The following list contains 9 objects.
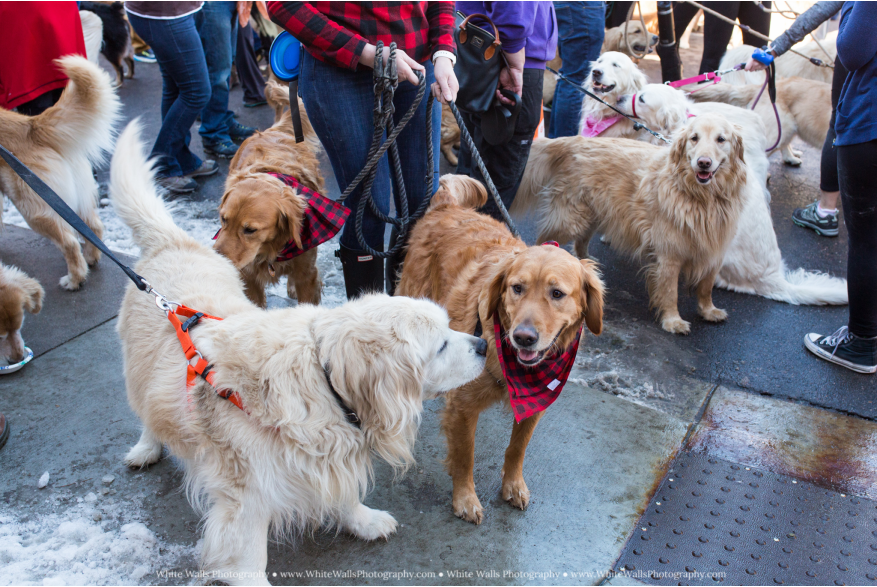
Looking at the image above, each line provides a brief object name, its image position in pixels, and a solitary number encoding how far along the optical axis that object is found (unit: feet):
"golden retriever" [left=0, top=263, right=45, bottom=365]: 9.31
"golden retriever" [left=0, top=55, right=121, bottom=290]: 11.44
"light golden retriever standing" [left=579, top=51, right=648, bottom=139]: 15.93
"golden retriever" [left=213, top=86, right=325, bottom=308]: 9.36
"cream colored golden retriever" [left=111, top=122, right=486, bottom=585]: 5.50
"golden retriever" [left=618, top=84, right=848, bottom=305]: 12.61
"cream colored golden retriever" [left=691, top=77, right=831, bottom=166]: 16.71
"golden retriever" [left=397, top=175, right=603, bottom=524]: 6.71
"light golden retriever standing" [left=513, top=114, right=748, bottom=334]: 11.66
